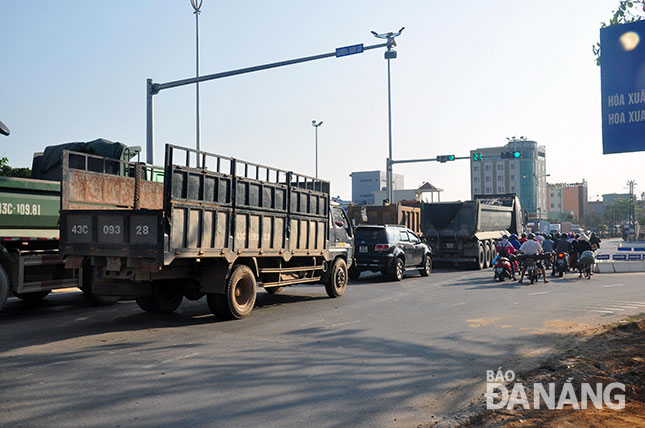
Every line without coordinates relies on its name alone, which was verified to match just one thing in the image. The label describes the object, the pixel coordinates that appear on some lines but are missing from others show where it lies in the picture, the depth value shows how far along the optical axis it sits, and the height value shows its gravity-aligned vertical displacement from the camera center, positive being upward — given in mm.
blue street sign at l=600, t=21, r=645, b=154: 8125 +1967
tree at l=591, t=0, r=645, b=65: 9016 +3349
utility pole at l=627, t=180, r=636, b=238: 100044 +4542
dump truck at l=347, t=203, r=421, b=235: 26000 +565
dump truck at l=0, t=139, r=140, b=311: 10377 -217
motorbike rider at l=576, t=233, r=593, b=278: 20500 -725
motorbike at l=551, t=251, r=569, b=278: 20344 -1300
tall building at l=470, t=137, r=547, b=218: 117375 +11116
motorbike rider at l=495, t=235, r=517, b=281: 19453 -874
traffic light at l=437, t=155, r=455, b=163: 34172 +4013
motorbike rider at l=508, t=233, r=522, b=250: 21734 -606
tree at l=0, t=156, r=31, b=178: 22094 +2388
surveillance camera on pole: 36844 +6196
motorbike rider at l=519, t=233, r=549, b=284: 18266 -738
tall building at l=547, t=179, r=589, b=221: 159625 +7834
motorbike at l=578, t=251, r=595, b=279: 19825 -1282
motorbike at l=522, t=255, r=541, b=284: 18000 -1283
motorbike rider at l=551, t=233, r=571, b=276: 20266 -748
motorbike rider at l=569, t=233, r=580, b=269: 20984 -1012
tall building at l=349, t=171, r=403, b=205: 147875 +11494
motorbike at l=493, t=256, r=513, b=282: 18755 -1391
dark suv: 17984 -762
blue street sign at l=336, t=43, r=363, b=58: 16594 +5049
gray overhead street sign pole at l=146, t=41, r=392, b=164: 16688 +4539
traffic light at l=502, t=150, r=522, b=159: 32606 +4032
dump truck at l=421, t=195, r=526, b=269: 23984 -207
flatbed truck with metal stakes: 8875 -84
